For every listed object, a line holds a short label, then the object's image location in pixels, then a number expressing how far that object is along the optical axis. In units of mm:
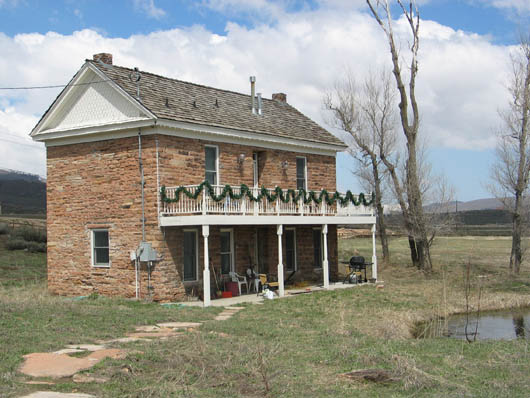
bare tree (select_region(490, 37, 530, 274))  28203
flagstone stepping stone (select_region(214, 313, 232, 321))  15227
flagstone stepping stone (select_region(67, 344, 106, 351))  10830
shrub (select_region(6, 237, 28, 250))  30838
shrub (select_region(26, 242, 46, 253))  30672
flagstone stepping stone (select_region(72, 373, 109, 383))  8773
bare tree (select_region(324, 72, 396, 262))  31000
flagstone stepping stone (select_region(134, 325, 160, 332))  13156
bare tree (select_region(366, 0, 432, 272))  28234
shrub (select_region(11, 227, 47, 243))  33281
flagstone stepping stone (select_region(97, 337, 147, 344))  11628
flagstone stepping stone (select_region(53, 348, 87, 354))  10469
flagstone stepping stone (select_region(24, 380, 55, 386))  8633
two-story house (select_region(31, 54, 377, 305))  18812
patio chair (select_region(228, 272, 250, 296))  21006
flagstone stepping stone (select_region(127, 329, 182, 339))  12327
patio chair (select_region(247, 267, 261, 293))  21759
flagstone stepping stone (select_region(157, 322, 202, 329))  13695
